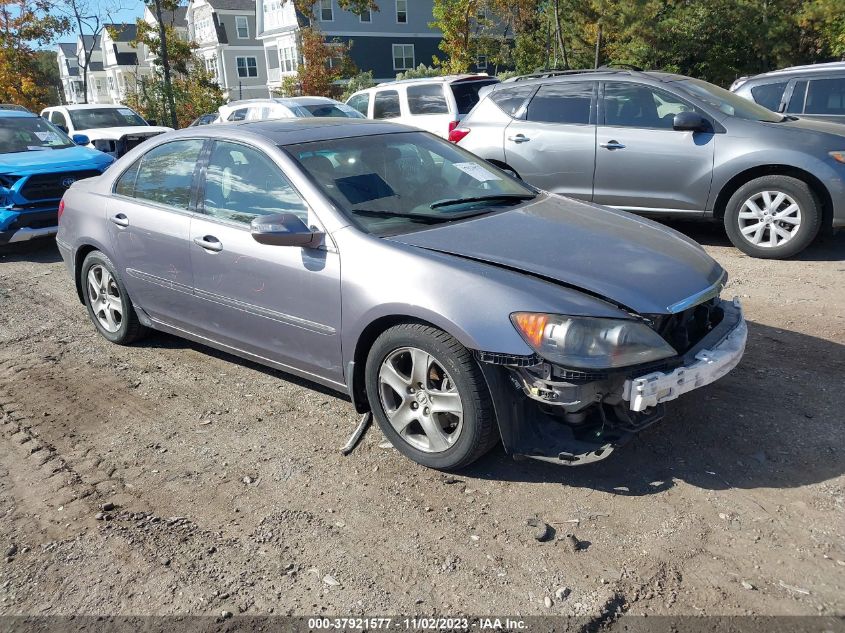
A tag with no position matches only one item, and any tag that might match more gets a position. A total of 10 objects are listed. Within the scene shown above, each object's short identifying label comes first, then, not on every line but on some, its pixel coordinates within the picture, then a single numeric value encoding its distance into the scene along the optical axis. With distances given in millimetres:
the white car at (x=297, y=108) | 14016
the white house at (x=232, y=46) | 55000
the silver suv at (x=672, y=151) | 6828
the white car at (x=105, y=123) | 14664
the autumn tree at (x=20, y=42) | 32062
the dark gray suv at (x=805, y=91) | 8656
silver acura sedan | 3217
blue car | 8812
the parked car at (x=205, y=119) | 22328
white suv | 12602
